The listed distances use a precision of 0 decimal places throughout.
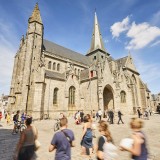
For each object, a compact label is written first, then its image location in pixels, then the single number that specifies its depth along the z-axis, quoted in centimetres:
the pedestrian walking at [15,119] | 1076
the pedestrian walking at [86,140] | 469
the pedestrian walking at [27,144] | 337
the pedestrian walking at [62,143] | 287
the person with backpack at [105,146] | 277
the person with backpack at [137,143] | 251
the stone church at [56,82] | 2200
